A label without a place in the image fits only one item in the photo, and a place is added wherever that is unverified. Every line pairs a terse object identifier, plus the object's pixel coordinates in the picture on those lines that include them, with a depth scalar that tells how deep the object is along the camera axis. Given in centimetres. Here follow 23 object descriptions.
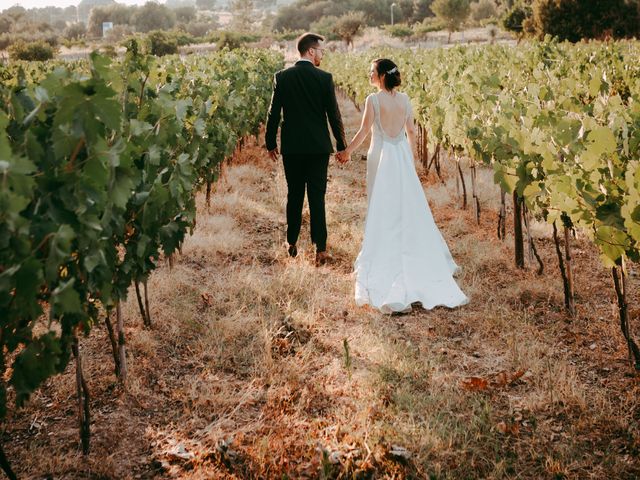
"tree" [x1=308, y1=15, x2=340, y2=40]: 6750
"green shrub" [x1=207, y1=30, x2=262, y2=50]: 5225
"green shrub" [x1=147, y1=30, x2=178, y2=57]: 4538
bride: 478
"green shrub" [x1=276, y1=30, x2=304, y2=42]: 6956
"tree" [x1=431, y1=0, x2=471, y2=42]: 6147
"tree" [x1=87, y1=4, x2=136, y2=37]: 9094
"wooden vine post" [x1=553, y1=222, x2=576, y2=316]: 433
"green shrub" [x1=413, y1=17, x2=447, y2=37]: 6469
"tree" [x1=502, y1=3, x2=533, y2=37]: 3809
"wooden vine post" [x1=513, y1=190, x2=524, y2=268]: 512
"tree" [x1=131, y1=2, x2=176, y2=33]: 8731
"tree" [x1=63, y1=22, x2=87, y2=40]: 9082
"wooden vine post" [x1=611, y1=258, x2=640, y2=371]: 355
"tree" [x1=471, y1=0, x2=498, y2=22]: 7412
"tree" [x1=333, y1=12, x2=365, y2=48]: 6425
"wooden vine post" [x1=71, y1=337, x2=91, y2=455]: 289
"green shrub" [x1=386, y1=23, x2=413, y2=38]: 6369
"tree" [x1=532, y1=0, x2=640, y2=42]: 3219
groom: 535
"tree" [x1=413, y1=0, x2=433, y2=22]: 8249
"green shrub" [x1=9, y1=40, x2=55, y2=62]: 4003
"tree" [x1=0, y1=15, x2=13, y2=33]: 7906
